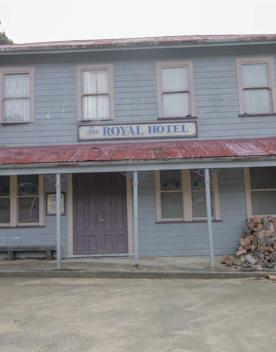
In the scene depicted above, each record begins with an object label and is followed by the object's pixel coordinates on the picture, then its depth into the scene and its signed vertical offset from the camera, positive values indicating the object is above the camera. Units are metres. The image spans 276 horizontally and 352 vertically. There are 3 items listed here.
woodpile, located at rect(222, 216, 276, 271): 9.78 -0.57
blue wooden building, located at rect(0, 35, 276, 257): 11.42 +2.83
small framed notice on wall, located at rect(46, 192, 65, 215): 11.50 +0.74
